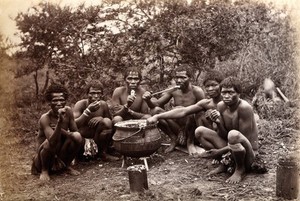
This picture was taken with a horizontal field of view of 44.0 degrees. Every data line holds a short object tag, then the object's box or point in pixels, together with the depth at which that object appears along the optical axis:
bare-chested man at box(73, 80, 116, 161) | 4.73
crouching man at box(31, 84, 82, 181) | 4.18
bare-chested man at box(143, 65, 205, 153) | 5.05
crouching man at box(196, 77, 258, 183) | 3.81
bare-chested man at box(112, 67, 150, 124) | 4.97
